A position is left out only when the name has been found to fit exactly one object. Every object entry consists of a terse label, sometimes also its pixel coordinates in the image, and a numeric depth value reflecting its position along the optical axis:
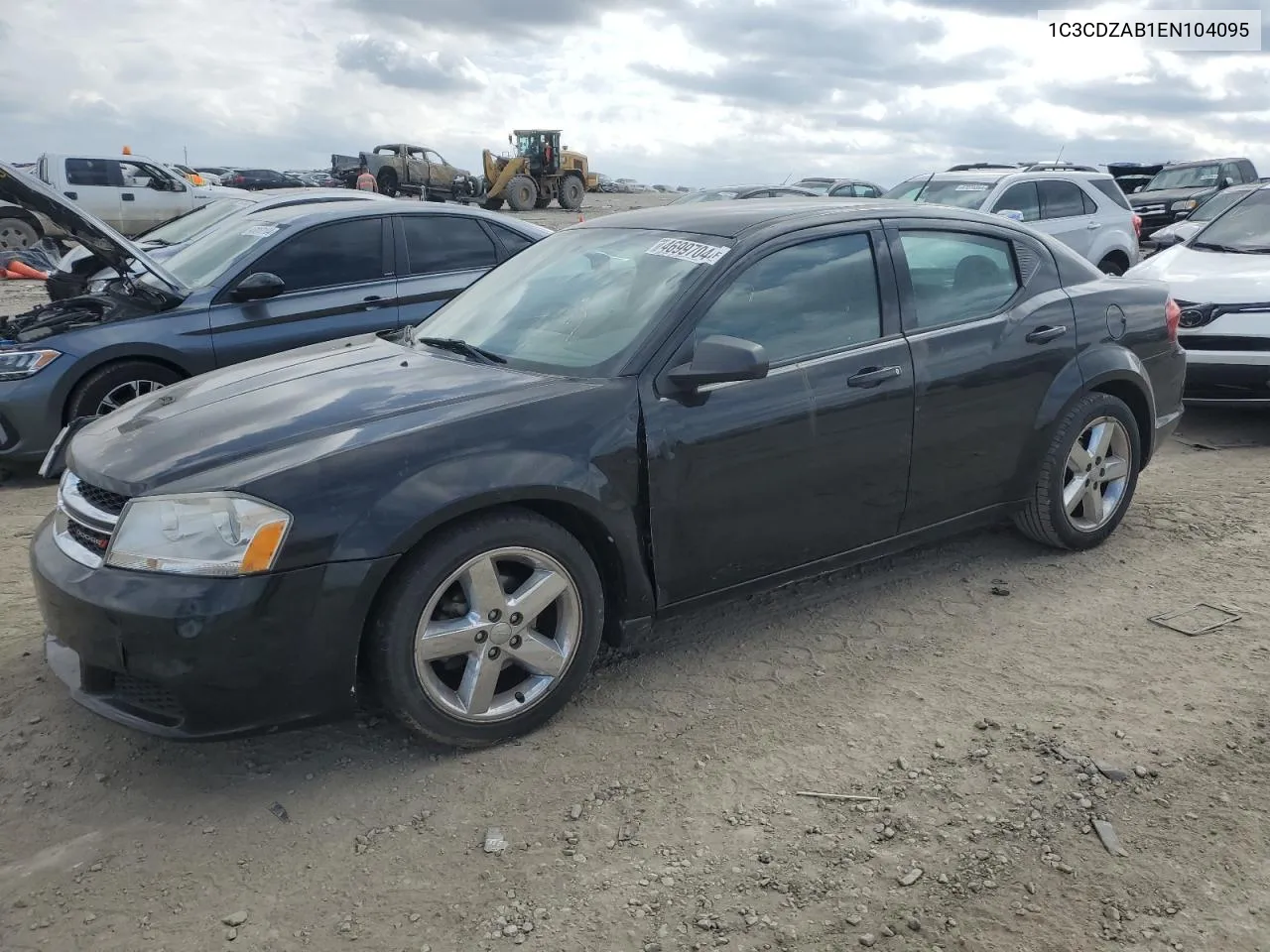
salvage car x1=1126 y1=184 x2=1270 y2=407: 6.67
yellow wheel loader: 32.16
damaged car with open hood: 6.07
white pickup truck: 17.64
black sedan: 2.87
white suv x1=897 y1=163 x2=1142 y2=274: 10.82
